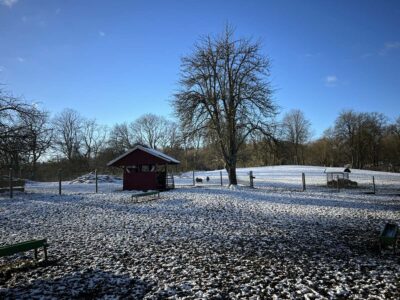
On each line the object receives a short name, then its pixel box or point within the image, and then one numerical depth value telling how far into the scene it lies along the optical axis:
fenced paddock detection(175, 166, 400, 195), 28.62
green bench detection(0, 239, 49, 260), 6.10
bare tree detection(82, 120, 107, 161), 72.94
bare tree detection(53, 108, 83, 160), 68.38
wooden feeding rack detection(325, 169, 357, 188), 30.18
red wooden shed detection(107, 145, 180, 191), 26.61
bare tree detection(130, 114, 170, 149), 80.62
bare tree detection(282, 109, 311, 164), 73.62
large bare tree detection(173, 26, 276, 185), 25.59
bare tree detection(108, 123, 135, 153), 73.14
